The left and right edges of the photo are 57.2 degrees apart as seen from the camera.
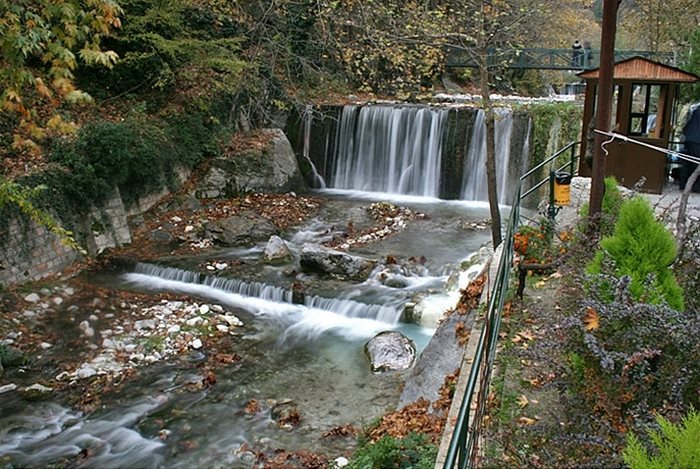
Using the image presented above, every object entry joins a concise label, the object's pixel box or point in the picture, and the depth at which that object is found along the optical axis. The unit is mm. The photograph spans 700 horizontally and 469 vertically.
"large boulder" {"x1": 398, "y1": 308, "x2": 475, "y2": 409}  7328
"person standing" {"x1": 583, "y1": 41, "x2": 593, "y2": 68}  22306
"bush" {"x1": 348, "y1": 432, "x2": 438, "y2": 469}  5766
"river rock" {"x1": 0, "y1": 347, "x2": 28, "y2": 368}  9531
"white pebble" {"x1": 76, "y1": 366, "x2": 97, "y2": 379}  9234
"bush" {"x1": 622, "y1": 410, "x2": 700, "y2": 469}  2906
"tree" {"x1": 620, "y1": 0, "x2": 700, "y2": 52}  22156
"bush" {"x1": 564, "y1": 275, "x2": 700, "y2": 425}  3912
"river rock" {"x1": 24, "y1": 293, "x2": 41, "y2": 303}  11523
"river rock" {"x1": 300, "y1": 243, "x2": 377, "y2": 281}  12688
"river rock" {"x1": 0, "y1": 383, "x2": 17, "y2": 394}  8938
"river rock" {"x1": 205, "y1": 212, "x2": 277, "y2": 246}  14953
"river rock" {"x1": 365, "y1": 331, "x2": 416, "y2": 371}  9461
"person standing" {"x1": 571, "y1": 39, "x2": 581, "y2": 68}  22031
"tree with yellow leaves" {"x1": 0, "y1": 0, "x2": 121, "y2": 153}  6309
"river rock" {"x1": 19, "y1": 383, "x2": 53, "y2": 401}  8766
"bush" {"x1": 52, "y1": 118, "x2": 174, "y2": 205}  13453
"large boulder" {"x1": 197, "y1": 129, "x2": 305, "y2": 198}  17734
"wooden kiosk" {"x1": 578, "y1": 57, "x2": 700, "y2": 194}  10641
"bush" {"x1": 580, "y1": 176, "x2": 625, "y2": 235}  6520
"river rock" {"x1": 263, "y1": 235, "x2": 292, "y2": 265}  13727
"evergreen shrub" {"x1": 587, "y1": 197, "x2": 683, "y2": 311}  4531
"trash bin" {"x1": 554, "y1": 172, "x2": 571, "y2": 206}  8695
